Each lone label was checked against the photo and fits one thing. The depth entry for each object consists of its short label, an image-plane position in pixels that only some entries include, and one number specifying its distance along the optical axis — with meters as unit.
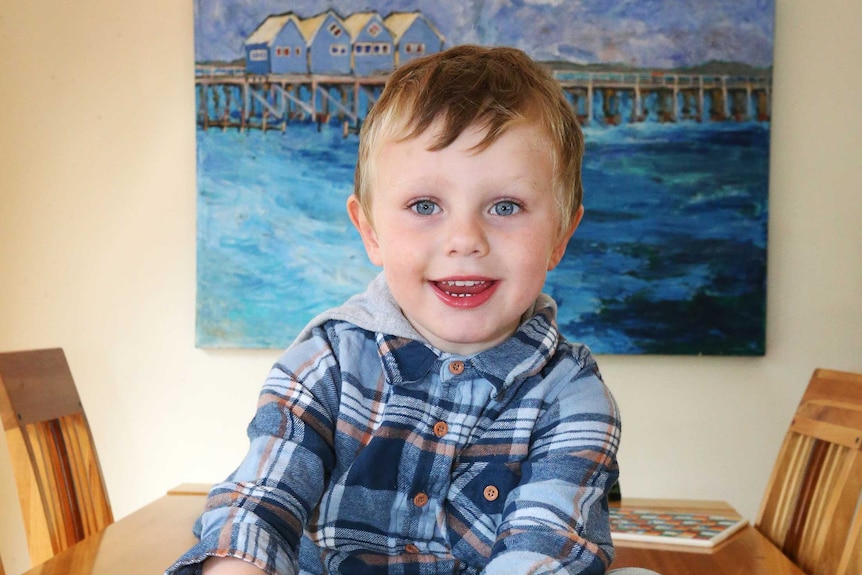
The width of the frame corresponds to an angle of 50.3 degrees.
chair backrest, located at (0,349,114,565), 1.37
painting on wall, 2.69
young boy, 0.90
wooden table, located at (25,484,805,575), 1.08
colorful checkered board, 1.34
